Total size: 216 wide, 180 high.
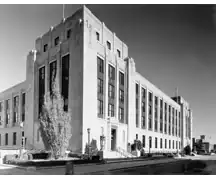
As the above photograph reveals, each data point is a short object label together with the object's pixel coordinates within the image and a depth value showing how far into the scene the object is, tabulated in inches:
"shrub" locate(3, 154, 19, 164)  929.3
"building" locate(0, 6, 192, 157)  1384.1
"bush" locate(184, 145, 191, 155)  2549.2
